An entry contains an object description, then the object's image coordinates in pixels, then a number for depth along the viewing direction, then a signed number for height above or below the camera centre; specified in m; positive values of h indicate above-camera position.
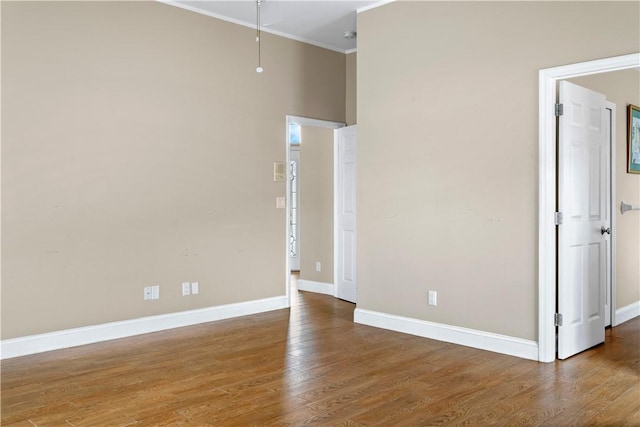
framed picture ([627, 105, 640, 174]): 5.16 +0.62
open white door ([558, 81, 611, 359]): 3.87 -0.12
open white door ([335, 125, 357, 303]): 6.20 -0.14
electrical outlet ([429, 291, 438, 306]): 4.53 -0.81
